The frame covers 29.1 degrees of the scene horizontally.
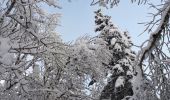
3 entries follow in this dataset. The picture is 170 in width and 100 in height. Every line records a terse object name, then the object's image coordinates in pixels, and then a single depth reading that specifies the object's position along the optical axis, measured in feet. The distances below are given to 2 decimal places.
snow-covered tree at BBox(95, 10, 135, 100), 47.99
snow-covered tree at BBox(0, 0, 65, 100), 15.67
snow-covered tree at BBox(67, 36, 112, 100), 31.68
